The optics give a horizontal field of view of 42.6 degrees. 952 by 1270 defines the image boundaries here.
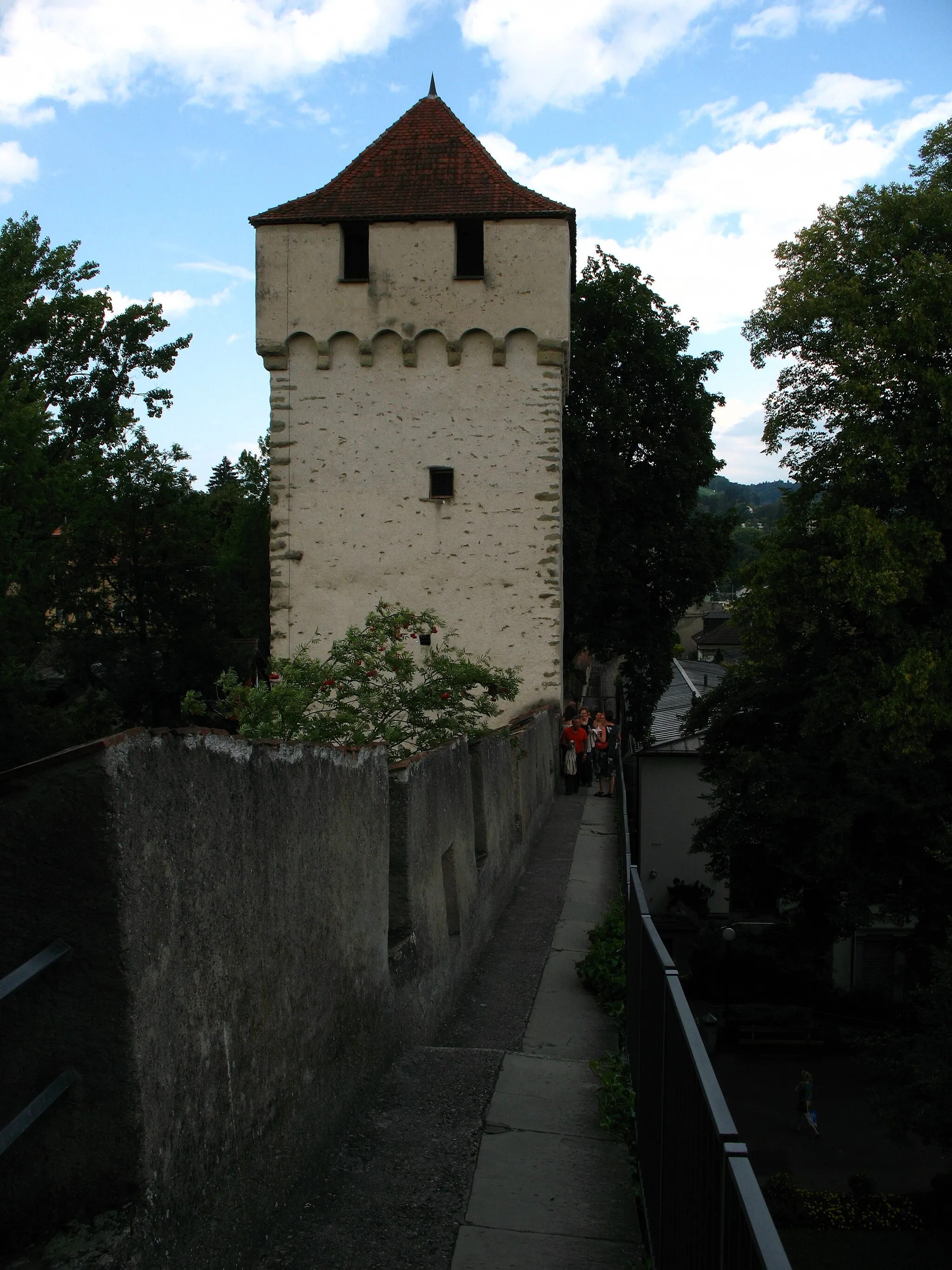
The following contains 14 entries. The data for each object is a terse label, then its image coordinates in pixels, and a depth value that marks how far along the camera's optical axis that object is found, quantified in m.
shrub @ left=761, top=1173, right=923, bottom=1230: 15.22
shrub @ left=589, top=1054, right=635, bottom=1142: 4.48
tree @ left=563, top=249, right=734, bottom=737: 26.98
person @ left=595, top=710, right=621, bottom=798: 18.59
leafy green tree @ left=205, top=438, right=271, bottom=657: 30.80
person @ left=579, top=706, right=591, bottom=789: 18.83
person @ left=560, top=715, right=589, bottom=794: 18.44
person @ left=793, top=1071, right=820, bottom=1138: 18.89
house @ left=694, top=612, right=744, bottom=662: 81.12
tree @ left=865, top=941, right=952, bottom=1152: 16.30
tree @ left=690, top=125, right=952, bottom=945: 17.66
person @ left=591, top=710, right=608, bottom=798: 19.41
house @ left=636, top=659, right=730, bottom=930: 30.33
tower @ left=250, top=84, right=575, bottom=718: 20.16
